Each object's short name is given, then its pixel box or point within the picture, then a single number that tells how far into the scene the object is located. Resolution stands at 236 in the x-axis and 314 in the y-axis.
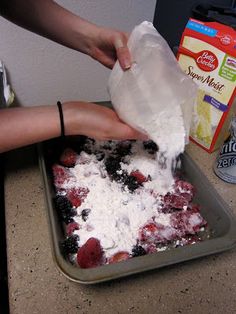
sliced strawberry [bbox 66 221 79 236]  0.54
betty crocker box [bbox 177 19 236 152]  0.64
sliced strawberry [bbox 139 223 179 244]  0.55
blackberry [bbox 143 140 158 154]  0.71
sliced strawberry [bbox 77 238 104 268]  0.48
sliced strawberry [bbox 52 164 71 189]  0.62
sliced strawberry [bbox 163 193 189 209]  0.61
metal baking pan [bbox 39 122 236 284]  0.44
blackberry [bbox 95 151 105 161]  0.70
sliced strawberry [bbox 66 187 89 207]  0.59
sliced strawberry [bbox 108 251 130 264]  0.50
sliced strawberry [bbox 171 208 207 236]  0.58
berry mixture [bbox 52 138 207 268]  0.52
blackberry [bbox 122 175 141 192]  0.64
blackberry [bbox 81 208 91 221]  0.57
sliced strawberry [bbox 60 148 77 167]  0.67
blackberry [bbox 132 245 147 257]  0.51
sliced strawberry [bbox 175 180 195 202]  0.64
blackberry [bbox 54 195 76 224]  0.56
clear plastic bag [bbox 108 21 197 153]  0.53
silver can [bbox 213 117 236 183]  0.66
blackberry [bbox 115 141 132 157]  0.71
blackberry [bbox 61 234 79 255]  0.50
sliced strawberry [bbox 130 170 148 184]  0.66
